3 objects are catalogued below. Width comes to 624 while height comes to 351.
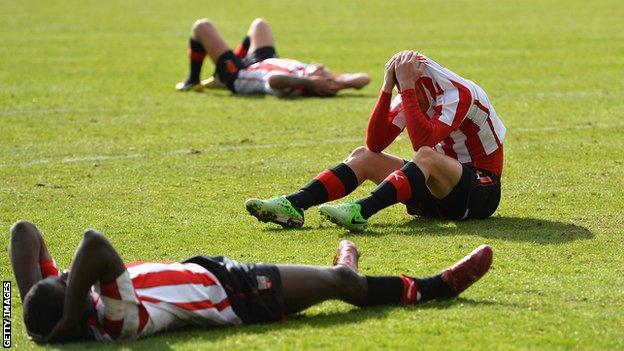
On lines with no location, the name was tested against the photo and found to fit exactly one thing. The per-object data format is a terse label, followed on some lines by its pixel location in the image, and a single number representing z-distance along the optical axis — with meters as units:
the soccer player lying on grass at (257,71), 33.12
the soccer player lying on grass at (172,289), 12.84
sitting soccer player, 18.16
